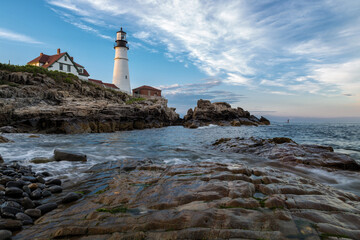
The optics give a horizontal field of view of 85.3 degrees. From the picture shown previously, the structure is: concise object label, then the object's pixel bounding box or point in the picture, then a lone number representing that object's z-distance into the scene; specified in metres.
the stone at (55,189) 4.55
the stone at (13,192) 3.99
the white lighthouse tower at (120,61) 54.09
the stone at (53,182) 5.00
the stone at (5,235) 2.66
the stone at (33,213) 3.34
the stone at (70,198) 3.96
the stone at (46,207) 3.54
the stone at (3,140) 11.54
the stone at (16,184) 4.42
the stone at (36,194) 4.15
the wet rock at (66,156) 7.75
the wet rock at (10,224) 2.91
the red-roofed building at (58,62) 41.62
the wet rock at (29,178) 5.01
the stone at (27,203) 3.65
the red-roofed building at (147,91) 65.31
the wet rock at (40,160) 7.39
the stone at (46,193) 4.30
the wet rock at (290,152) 7.40
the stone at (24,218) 3.13
